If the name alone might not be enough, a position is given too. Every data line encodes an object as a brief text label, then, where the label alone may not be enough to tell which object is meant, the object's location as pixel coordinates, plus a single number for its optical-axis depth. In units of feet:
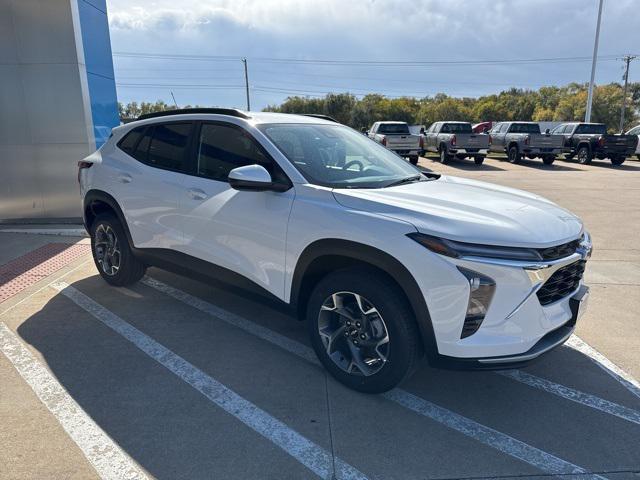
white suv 8.84
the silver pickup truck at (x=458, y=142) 70.28
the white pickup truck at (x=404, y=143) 66.85
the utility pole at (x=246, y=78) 228.96
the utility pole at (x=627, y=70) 230.58
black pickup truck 71.46
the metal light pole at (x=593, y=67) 112.98
